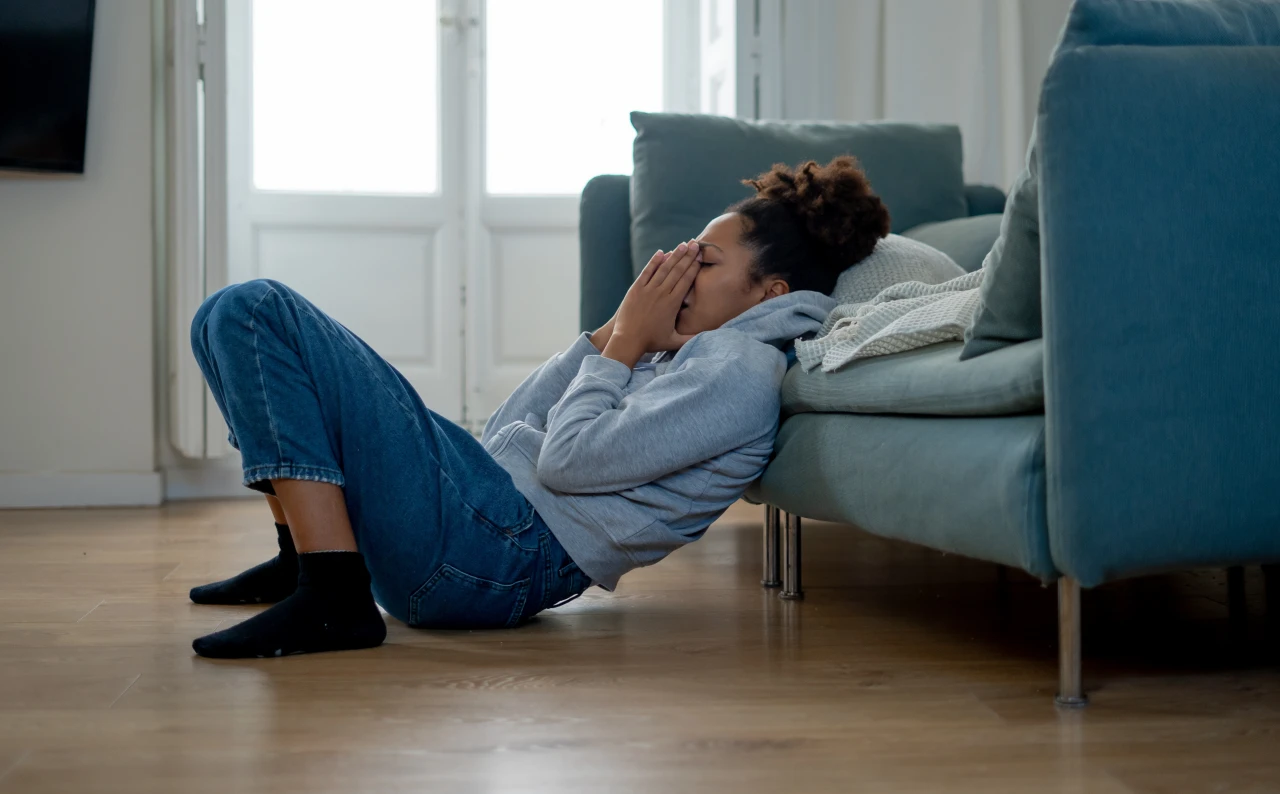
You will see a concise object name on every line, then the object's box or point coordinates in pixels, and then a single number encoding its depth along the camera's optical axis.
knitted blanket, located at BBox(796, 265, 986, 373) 1.34
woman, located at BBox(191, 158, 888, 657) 1.31
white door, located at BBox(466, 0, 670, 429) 3.72
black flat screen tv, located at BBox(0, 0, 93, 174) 3.00
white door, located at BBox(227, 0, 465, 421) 3.60
